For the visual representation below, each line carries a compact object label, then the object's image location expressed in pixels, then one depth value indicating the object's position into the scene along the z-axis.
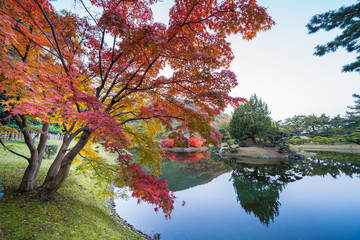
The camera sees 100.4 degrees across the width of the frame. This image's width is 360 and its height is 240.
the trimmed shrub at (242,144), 21.16
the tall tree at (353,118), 29.90
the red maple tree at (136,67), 2.60
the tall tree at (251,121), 20.72
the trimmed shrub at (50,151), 8.26
